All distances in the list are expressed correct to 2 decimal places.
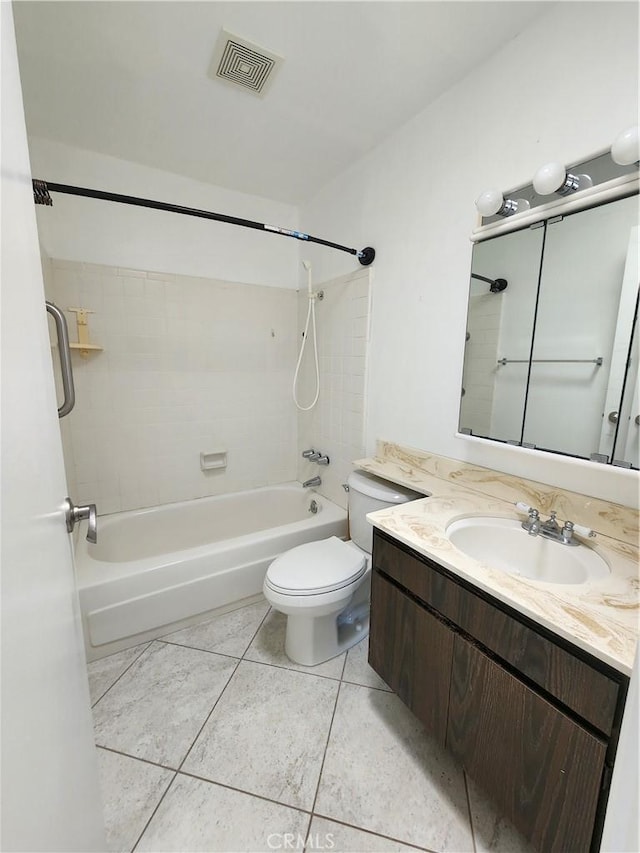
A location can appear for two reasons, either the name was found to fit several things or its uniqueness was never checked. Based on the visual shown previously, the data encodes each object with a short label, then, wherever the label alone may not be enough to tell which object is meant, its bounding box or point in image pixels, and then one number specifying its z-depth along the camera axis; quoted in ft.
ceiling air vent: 3.96
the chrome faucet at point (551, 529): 3.28
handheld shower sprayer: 7.02
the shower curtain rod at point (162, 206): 3.29
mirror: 3.18
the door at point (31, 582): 1.24
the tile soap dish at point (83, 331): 6.20
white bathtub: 5.07
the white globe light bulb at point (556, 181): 3.17
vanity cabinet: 2.26
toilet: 4.59
